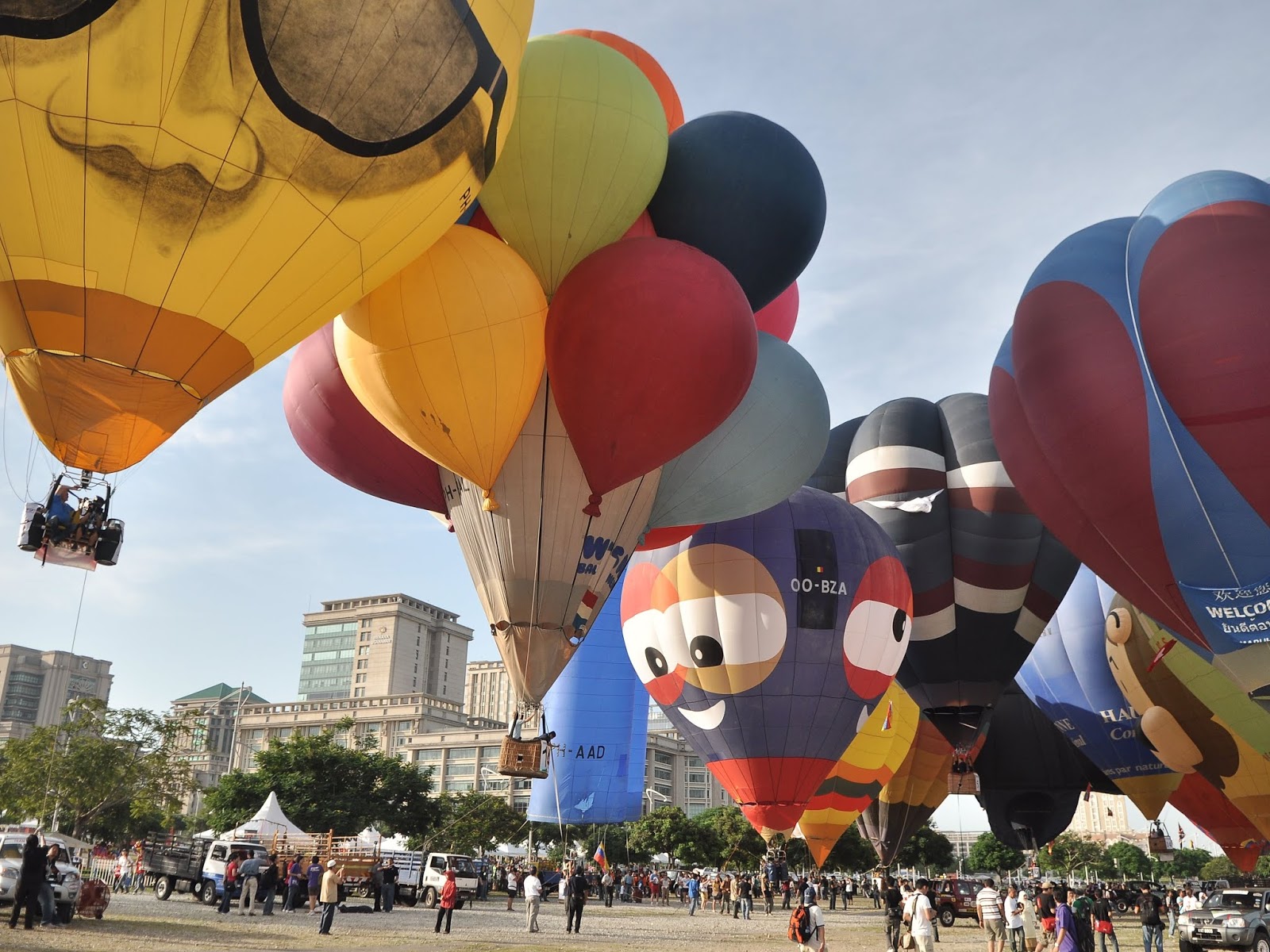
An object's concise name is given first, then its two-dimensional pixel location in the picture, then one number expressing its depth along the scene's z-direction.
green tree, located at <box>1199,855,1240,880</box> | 99.07
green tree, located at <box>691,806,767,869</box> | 56.75
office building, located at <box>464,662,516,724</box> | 157.12
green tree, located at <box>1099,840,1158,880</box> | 95.19
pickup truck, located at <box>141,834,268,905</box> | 20.23
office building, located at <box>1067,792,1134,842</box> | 142.50
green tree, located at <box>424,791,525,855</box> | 56.06
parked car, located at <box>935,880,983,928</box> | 26.52
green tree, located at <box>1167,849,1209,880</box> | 101.69
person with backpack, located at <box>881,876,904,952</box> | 15.80
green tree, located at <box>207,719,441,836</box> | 41.81
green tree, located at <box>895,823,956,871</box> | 59.84
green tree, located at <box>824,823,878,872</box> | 55.31
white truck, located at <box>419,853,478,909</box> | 24.39
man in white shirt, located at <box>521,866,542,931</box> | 17.27
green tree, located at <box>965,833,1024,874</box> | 68.07
